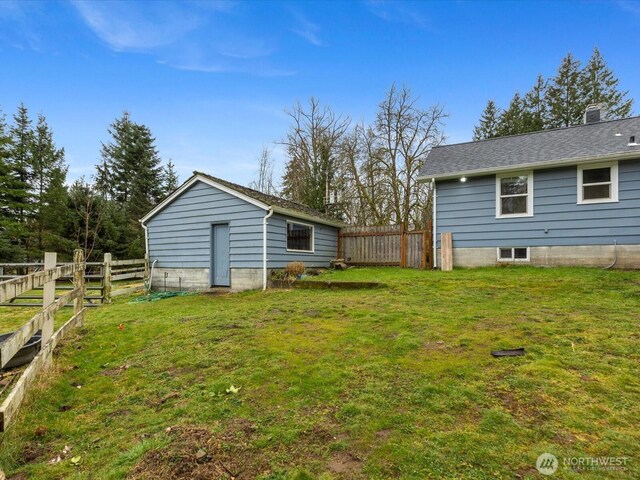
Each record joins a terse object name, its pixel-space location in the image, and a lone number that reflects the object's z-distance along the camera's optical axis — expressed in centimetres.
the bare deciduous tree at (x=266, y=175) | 2600
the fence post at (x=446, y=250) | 1043
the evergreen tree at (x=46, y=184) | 1920
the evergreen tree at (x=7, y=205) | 1664
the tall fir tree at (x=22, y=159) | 1912
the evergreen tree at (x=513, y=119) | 2506
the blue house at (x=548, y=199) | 859
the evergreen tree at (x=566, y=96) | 2269
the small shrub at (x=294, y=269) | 1023
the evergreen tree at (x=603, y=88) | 2152
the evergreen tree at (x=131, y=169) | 2556
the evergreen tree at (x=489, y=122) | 2689
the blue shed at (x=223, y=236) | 1025
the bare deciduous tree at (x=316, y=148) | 2248
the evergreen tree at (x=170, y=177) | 2725
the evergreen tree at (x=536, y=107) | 2409
